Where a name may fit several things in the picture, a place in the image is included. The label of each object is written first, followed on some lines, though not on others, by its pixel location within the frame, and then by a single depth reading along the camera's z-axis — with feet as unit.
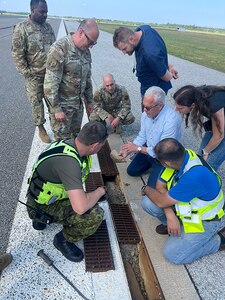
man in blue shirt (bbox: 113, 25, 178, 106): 9.88
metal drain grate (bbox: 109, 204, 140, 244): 7.71
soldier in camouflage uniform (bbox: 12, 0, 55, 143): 11.53
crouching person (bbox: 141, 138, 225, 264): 6.73
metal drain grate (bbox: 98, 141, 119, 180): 10.78
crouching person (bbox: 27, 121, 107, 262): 6.21
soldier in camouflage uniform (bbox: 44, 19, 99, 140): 9.35
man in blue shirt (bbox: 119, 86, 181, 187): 8.76
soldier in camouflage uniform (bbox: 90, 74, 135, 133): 13.90
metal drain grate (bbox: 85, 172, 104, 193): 9.50
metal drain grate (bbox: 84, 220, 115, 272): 6.68
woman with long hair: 7.97
